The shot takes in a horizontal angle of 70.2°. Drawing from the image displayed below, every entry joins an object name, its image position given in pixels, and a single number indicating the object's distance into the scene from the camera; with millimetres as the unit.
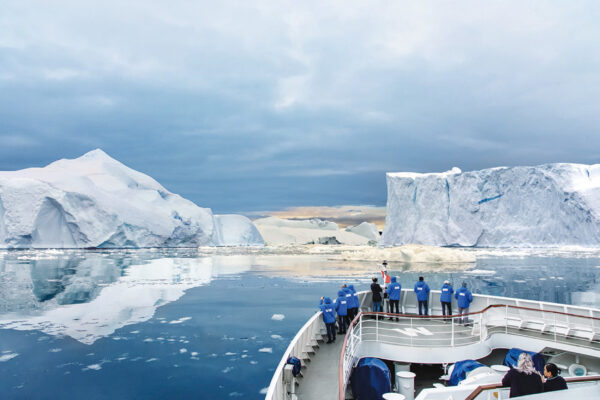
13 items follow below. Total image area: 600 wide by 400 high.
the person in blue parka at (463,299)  11227
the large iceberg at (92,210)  67000
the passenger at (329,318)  9406
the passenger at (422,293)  11758
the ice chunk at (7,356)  10759
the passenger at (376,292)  11539
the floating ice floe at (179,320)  15289
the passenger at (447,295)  11625
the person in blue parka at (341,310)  10320
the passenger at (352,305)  10930
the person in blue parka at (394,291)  11820
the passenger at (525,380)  3994
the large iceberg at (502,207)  67875
